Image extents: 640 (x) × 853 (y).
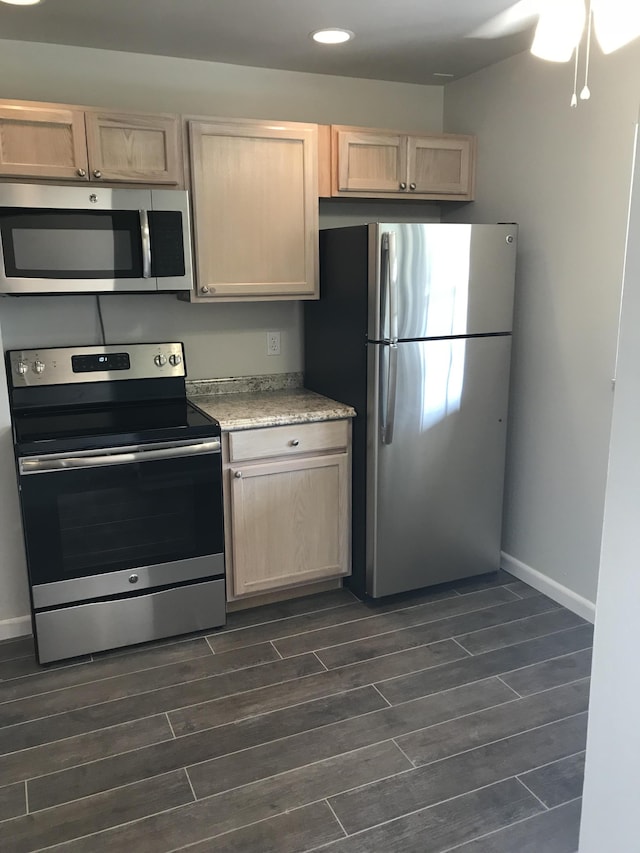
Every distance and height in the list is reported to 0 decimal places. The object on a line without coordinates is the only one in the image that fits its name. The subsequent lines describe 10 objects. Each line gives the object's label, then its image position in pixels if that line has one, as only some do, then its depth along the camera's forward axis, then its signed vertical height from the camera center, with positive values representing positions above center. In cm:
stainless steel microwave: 251 +11
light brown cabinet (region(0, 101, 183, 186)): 252 +46
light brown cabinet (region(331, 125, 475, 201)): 303 +46
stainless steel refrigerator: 278 -47
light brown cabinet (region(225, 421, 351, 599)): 285 -99
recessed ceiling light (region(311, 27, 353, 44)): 264 +88
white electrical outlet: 338 -35
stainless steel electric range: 250 -87
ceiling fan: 148 +52
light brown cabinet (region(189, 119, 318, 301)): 281 +25
